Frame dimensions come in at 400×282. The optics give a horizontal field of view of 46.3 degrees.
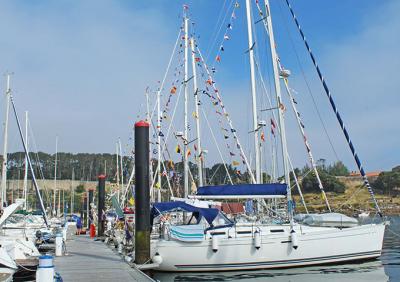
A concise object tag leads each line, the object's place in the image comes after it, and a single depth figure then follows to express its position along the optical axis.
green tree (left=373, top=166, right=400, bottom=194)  146.25
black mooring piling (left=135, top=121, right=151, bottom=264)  16.81
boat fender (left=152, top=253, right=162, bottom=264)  17.92
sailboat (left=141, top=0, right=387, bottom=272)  19.09
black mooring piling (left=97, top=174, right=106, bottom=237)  32.26
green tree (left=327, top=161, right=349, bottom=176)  176.52
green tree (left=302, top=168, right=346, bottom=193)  120.50
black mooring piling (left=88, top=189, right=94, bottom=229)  43.21
